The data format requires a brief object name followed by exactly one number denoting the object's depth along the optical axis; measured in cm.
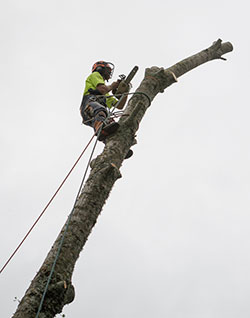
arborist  870
